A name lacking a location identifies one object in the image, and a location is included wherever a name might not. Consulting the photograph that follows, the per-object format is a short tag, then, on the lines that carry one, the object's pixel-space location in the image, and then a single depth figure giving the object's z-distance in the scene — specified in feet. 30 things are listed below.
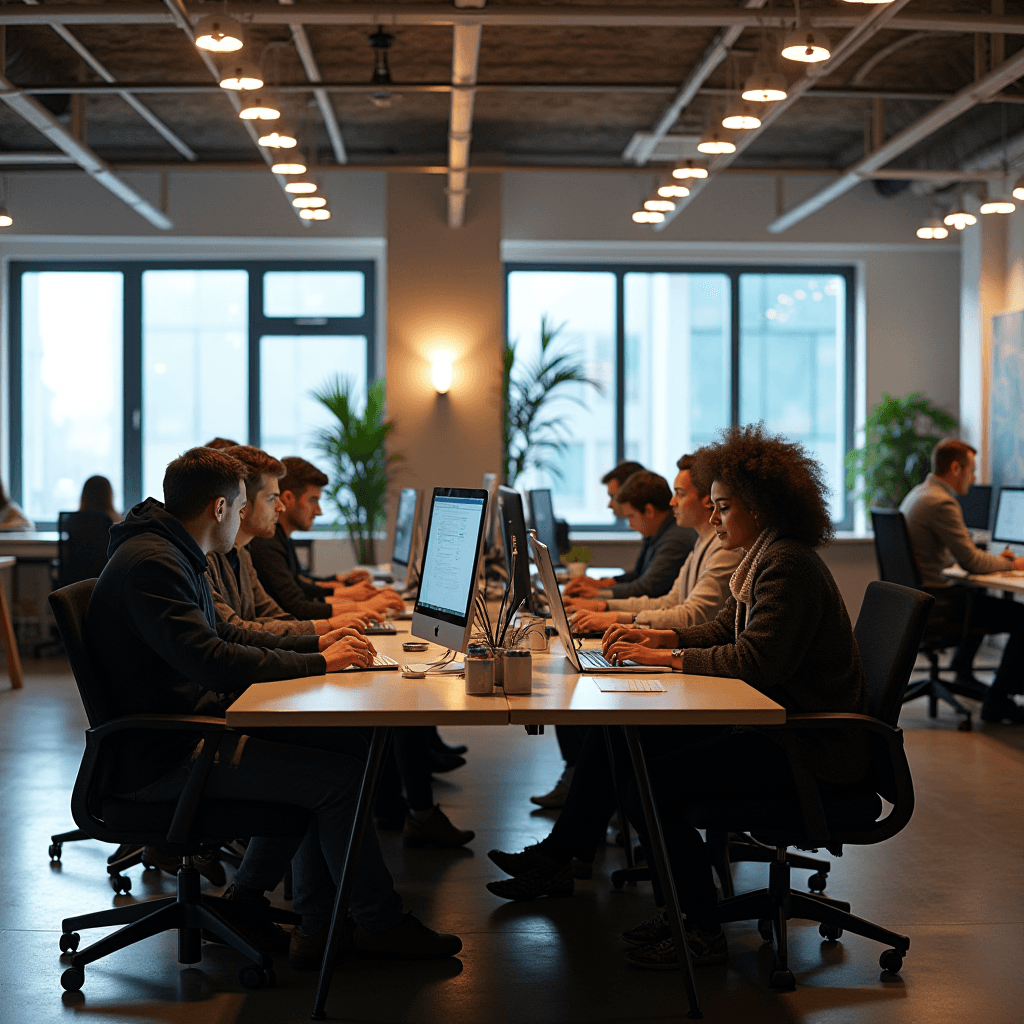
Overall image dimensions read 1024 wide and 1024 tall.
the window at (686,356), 33.09
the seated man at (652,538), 15.87
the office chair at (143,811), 8.68
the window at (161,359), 32.48
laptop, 10.16
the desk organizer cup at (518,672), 9.05
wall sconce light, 29.58
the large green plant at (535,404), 29.86
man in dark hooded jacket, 8.77
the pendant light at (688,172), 21.17
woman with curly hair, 9.14
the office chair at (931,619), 19.15
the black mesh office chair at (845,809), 8.89
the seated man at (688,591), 12.39
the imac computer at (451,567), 10.22
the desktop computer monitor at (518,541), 11.19
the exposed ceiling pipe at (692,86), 19.74
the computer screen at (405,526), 17.37
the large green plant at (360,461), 28.35
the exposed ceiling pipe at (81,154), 20.20
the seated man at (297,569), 14.47
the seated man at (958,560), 19.66
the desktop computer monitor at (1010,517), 22.27
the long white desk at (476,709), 8.30
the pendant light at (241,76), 15.58
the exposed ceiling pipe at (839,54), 16.02
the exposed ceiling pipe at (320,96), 20.14
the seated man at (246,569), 11.59
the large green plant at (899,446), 29.99
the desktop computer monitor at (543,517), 18.04
